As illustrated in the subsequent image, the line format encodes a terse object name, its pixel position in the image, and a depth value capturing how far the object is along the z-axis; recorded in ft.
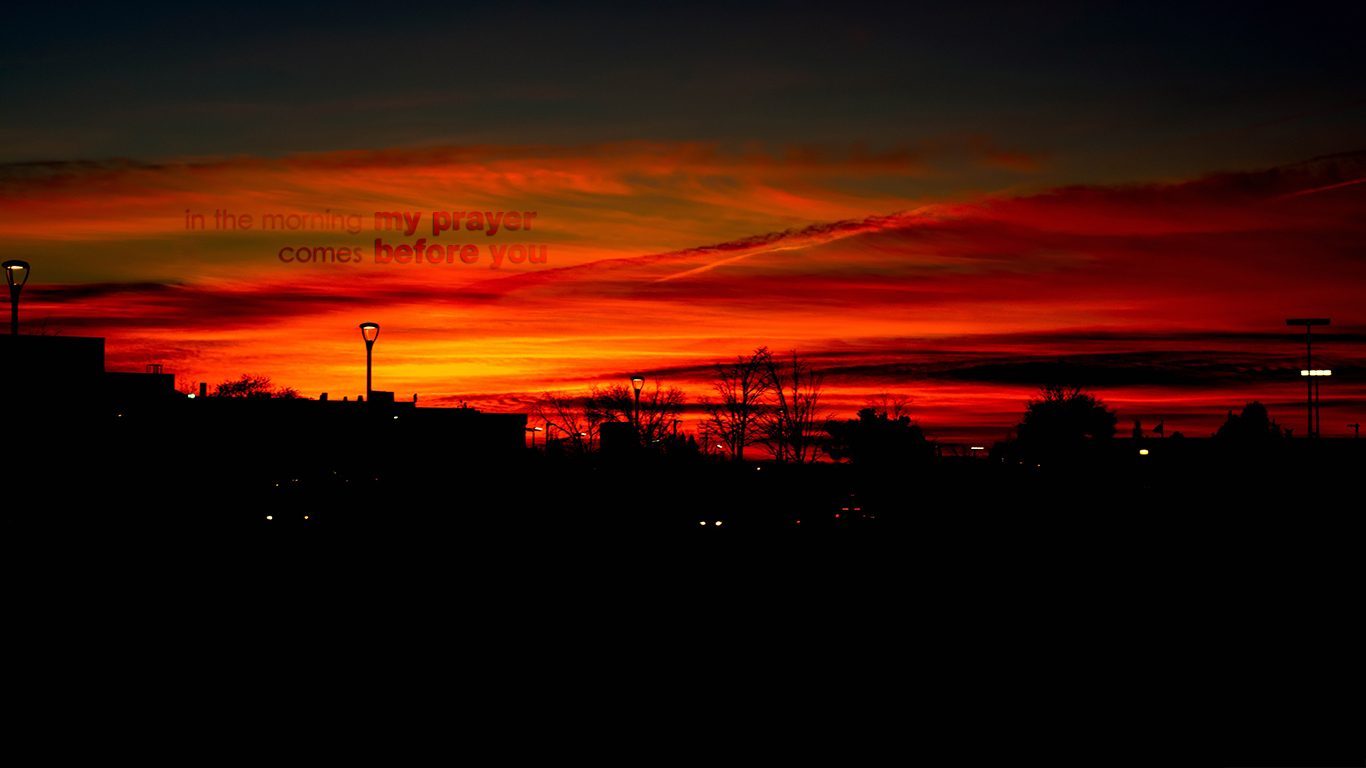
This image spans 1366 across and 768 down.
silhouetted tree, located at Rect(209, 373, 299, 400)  448.08
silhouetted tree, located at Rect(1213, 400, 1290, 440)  469.16
